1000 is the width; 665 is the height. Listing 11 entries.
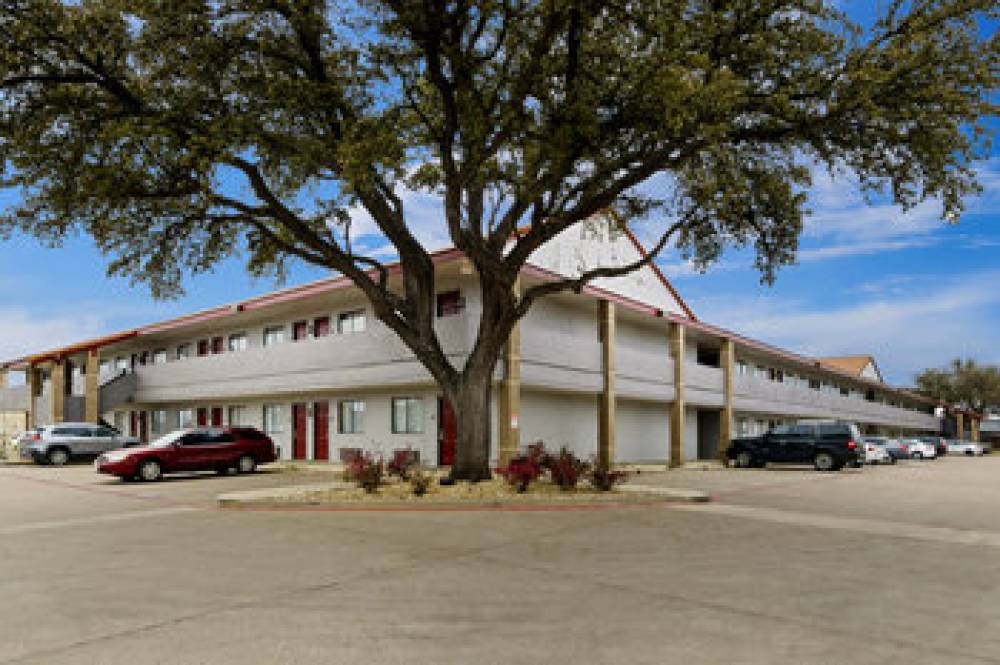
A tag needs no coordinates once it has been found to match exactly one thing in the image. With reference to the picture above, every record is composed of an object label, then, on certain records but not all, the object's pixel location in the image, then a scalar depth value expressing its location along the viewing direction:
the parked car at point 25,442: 32.59
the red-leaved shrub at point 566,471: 16.86
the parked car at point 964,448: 66.88
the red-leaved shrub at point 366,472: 16.67
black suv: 30.23
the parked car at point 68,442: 31.81
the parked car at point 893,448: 42.00
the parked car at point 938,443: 56.06
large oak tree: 14.58
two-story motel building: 25.33
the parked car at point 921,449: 54.03
